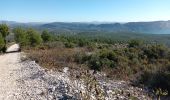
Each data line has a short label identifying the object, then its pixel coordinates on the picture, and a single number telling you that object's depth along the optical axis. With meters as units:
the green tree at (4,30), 20.62
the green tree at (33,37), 21.41
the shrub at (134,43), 18.57
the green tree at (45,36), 25.29
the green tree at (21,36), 20.35
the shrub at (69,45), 21.21
